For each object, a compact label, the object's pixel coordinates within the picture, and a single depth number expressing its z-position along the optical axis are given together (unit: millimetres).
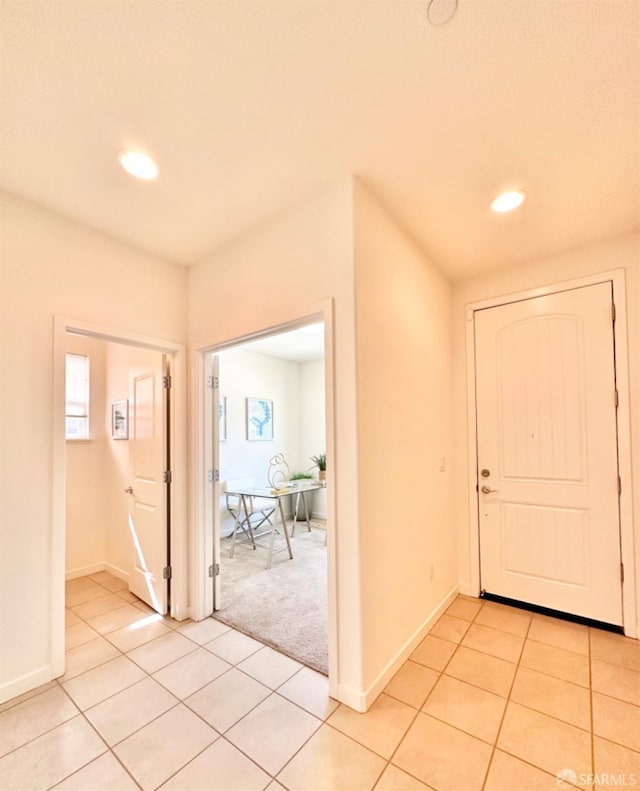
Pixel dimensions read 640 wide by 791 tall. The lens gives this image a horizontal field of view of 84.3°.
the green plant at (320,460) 5138
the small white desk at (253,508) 3891
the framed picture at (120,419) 3381
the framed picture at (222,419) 4906
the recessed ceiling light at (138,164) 1735
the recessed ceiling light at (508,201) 2049
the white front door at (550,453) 2467
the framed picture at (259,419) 5352
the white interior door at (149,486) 2727
